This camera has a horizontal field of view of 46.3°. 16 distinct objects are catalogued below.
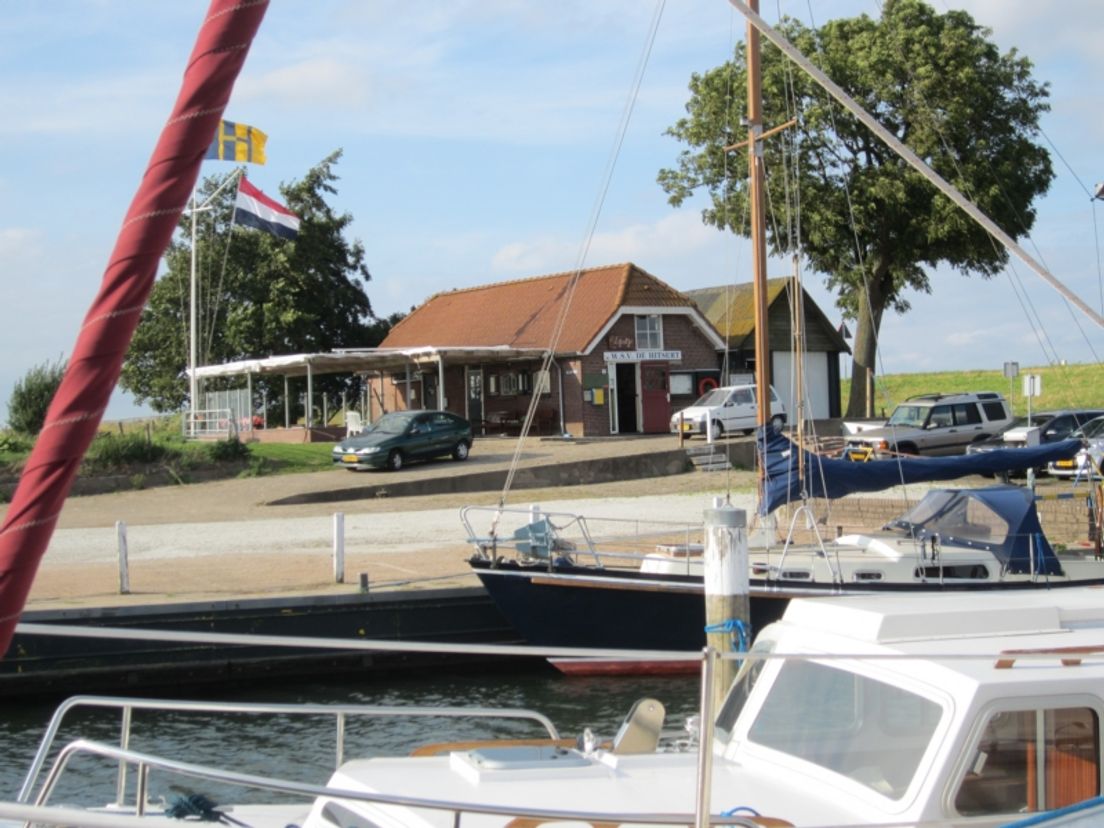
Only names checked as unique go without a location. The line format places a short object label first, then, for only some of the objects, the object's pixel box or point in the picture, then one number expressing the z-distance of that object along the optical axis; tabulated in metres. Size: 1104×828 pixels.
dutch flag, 41.00
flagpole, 41.69
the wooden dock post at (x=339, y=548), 17.91
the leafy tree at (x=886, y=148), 44.56
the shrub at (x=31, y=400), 36.66
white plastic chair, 39.91
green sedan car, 34.69
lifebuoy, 46.12
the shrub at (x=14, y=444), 33.41
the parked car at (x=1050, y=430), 32.03
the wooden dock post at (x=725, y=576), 10.46
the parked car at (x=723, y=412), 38.69
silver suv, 35.38
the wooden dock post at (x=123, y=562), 16.72
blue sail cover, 16.17
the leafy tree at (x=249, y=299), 57.94
